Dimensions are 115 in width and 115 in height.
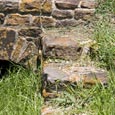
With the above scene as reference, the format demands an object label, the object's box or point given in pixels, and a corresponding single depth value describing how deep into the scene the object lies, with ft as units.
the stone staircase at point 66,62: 10.32
